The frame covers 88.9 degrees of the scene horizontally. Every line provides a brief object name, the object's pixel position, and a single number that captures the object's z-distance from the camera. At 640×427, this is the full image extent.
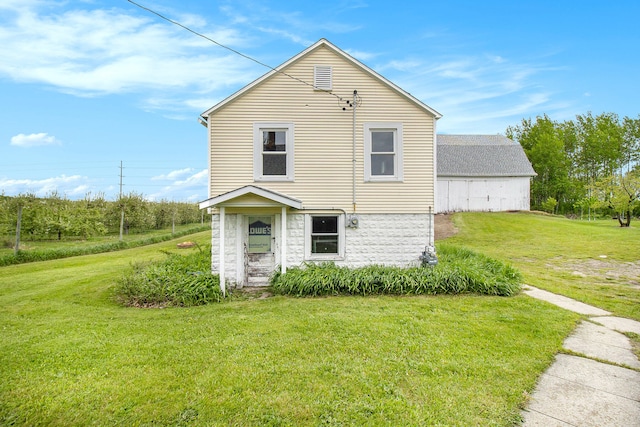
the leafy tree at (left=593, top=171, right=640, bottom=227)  23.88
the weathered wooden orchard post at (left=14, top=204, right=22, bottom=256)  12.96
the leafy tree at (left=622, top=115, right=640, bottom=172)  39.75
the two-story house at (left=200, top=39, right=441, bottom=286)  9.47
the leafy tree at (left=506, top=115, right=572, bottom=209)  36.62
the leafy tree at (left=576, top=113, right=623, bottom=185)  39.19
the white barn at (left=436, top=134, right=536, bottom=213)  25.56
